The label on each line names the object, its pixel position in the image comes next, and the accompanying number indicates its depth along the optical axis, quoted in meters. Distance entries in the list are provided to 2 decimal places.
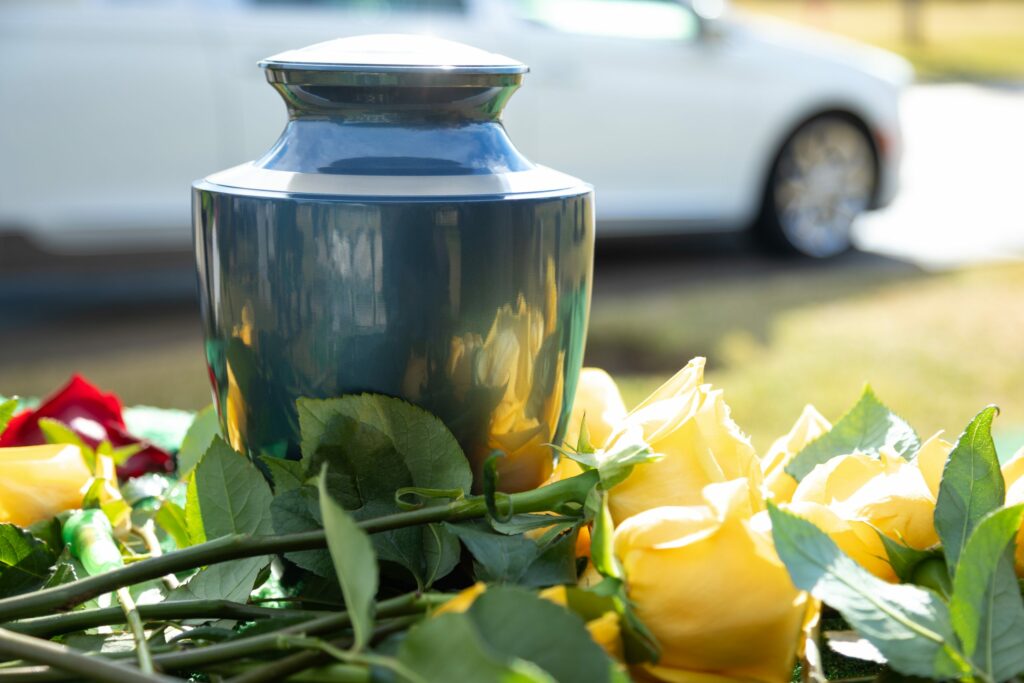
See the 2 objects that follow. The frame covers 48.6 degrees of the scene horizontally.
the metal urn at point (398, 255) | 0.64
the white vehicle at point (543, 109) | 3.64
